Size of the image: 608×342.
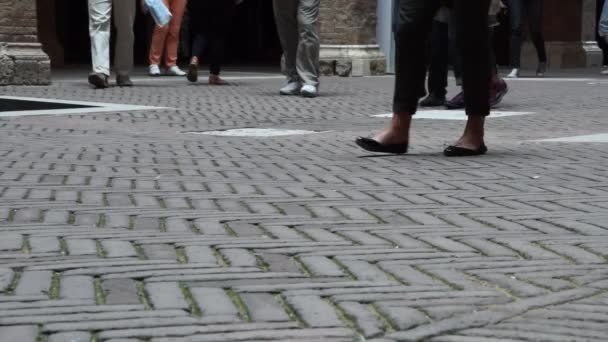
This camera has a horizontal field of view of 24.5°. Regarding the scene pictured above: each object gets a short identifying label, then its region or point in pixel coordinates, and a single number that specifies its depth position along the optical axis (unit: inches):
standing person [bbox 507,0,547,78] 627.8
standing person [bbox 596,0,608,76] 713.3
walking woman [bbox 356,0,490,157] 257.1
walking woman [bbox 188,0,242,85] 540.7
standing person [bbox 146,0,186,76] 603.2
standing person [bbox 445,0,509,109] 403.0
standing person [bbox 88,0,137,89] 502.0
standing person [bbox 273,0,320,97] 459.2
